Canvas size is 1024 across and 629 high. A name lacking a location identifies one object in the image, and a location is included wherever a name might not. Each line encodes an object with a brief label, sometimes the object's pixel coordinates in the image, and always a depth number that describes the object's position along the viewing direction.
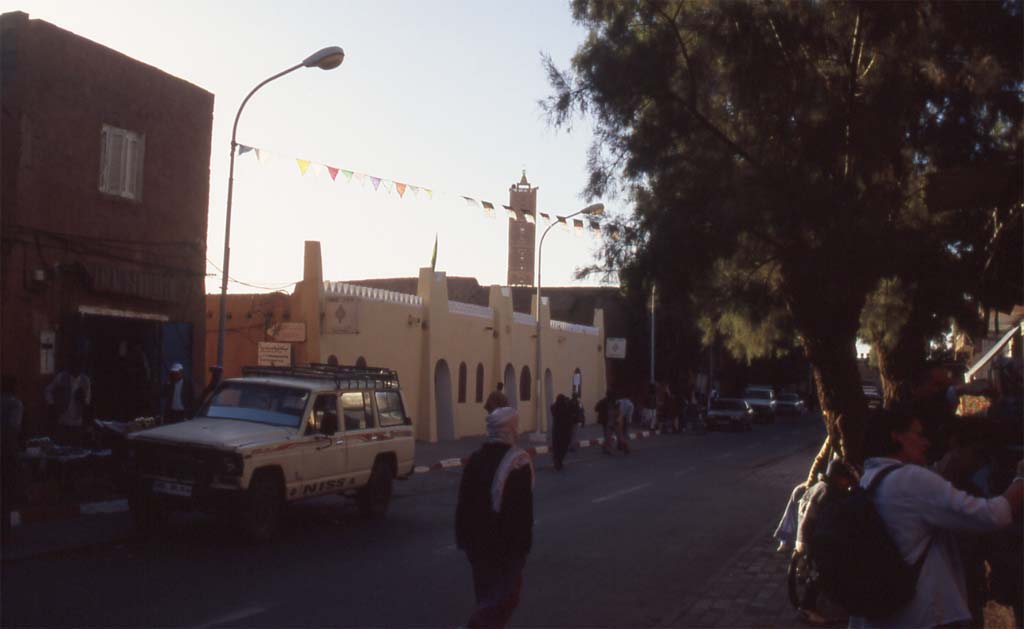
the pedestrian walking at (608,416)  32.62
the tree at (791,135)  10.45
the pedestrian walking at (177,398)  18.43
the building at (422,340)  27.83
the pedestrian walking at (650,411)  49.06
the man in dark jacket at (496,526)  6.94
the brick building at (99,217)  16.94
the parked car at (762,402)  61.59
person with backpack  4.61
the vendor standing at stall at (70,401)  17.03
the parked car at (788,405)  70.31
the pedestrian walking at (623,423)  32.94
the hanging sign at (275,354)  24.61
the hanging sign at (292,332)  27.30
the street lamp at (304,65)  18.69
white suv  12.71
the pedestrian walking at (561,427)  26.09
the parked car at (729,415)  50.91
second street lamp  35.59
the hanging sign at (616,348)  47.91
